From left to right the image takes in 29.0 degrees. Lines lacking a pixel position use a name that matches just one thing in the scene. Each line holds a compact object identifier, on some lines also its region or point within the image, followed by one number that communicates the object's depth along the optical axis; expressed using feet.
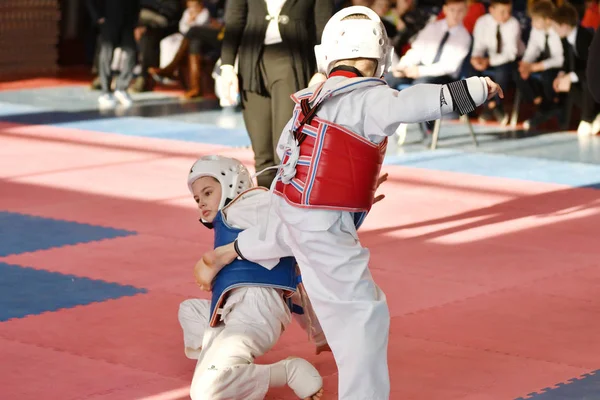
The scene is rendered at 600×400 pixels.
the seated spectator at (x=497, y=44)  41.01
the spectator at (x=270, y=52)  22.88
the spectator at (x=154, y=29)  53.26
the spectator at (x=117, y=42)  48.75
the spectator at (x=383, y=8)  42.91
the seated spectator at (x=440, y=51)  37.37
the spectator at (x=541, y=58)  40.06
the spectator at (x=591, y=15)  43.69
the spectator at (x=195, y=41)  49.88
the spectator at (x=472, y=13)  45.27
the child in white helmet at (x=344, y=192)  12.90
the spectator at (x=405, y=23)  43.62
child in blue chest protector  13.93
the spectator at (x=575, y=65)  39.19
